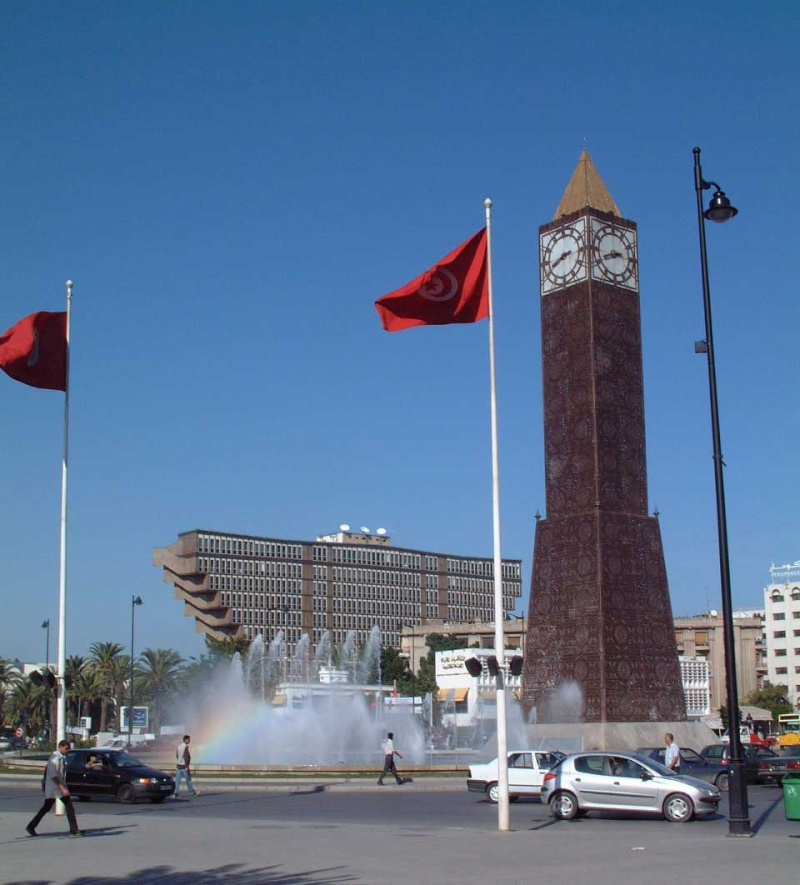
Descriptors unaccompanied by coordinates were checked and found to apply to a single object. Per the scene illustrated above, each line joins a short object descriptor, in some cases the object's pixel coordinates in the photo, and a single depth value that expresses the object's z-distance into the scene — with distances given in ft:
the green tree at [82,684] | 310.65
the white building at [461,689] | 313.94
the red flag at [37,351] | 79.15
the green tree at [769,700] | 341.00
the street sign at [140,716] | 285.23
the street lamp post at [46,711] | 294.66
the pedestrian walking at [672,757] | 85.46
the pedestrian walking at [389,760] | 105.19
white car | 88.48
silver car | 70.59
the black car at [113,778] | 93.35
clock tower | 146.30
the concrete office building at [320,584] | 468.34
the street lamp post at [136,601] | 257.89
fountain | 149.89
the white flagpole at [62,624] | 75.20
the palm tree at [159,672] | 346.33
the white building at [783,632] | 393.50
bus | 197.67
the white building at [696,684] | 333.29
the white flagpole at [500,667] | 60.18
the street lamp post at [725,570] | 60.08
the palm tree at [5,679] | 311.47
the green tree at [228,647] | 367.86
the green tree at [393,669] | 400.47
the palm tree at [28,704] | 311.86
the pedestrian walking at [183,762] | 96.73
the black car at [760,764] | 112.24
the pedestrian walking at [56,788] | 60.49
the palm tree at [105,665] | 325.21
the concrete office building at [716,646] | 387.75
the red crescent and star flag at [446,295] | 65.51
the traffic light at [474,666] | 61.93
